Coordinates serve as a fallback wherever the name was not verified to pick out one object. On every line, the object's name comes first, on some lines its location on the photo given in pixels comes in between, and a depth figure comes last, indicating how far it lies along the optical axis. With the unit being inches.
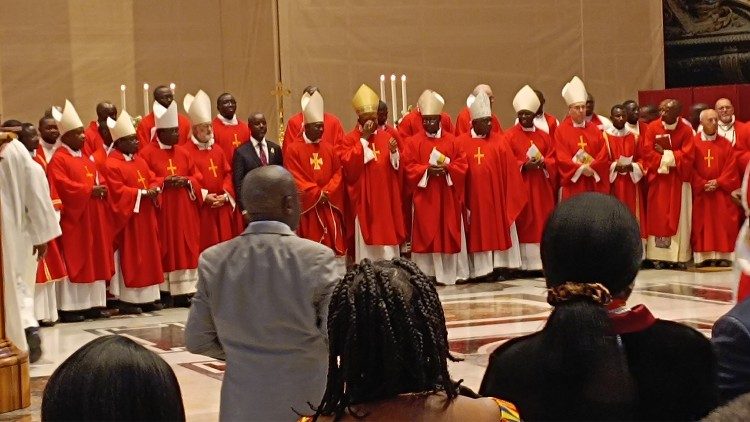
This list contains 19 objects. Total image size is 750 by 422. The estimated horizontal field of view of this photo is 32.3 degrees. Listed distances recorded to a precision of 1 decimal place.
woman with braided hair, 113.0
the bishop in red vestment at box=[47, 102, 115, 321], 482.9
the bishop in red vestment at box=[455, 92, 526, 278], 558.9
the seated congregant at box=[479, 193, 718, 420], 111.1
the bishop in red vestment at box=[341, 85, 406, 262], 541.6
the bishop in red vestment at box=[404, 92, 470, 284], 551.2
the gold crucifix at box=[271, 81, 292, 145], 627.2
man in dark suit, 518.0
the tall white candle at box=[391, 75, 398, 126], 584.6
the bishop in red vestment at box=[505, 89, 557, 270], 573.3
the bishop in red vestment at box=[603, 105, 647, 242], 585.3
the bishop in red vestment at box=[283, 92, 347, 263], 527.8
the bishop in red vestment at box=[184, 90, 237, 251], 521.0
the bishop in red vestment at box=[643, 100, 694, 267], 585.6
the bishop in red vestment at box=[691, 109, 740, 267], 579.2
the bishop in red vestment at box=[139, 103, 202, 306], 513.0
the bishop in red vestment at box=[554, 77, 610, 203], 572.1
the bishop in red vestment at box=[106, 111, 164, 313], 498.6
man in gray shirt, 179.3
